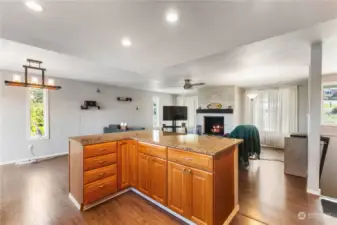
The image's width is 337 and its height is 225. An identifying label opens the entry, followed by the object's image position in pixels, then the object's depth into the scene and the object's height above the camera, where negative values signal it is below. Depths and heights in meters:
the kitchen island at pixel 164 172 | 1.74 -0.78
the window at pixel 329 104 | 4.56 +0.20
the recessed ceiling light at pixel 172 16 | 1.64 +0.99
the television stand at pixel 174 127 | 6.84 -0.64
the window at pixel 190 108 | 8.70 +0.18
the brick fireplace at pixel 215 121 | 6.30 -0.37
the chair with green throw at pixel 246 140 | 3.77 -0.65
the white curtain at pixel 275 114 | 5.64 -0.09
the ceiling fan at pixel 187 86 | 4.68 +0.73
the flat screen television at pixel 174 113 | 6.64 -0.06
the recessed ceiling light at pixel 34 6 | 1.49 +0.97
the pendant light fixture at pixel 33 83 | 3.02 +0.53
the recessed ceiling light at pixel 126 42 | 2.27 +0.99
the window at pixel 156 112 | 8.59 -0.03
